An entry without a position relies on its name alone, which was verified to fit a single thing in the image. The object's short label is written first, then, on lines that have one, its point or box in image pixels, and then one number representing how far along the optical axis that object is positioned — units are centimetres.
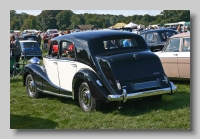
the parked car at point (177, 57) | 980
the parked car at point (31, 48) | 1916
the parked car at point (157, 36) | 1435
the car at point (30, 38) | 2483
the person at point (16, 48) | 1380
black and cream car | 723
